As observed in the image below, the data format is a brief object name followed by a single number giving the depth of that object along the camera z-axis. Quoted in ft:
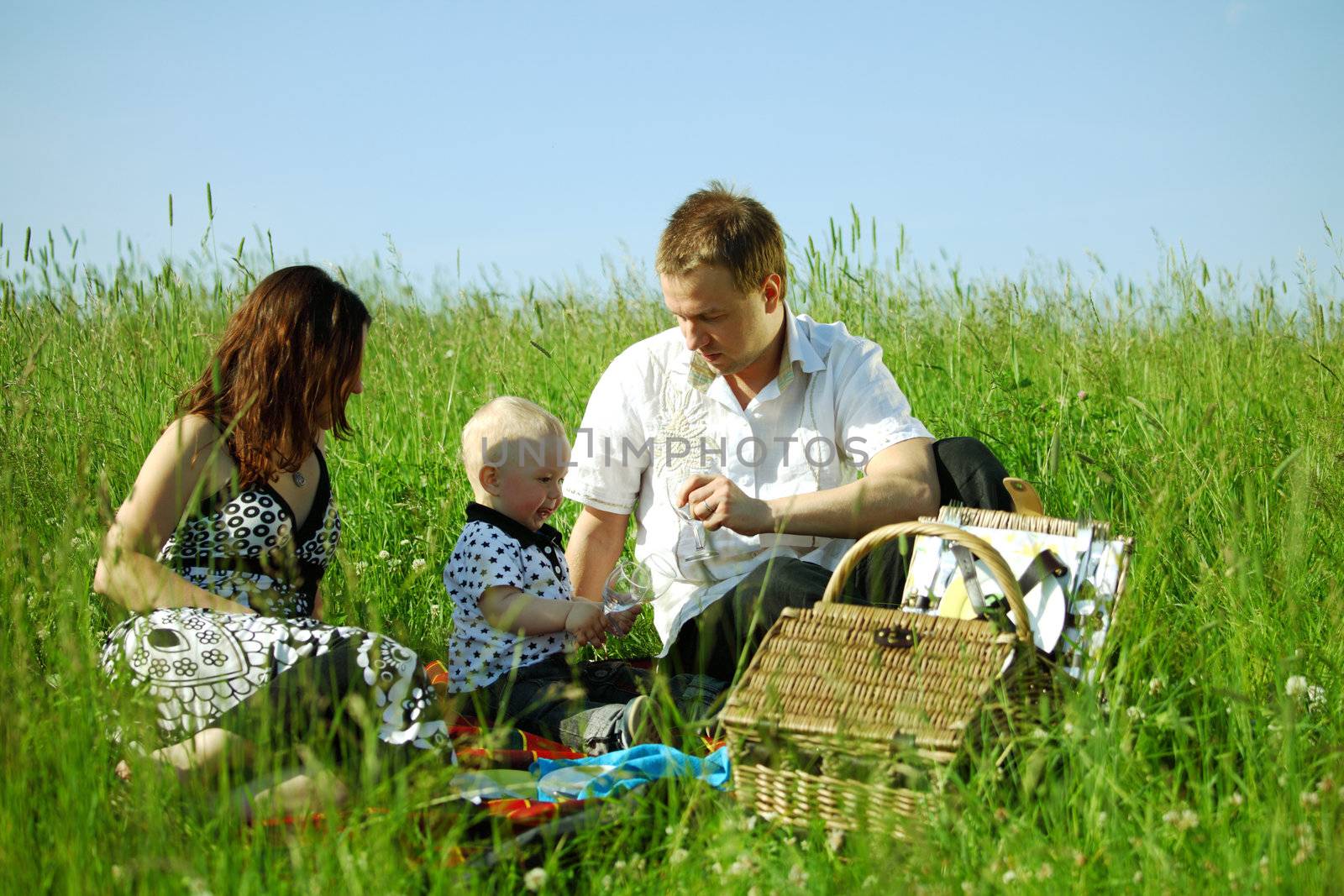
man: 9.99
